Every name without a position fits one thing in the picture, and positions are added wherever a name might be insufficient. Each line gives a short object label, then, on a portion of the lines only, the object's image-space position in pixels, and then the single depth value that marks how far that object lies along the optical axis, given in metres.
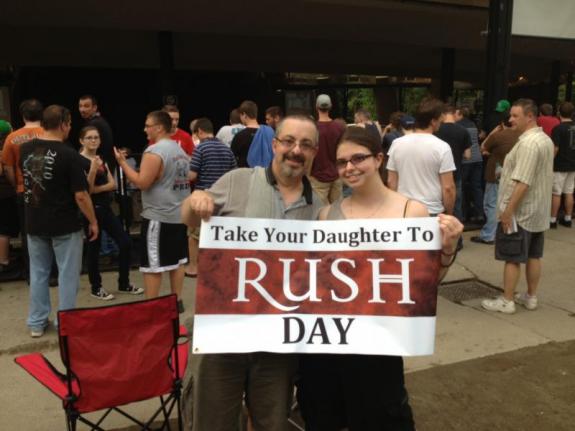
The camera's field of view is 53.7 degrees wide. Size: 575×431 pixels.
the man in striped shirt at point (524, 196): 4.64
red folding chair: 2.61
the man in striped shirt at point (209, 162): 5.82
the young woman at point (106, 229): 5.33
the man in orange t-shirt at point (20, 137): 5.22
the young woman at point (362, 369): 2.29
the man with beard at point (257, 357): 2.35
